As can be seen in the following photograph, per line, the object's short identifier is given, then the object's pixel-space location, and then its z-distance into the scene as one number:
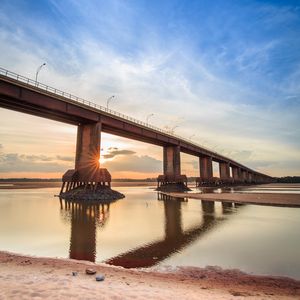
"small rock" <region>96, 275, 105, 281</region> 7.36
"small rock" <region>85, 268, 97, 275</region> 8.06
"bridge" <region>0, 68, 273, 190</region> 33.75
